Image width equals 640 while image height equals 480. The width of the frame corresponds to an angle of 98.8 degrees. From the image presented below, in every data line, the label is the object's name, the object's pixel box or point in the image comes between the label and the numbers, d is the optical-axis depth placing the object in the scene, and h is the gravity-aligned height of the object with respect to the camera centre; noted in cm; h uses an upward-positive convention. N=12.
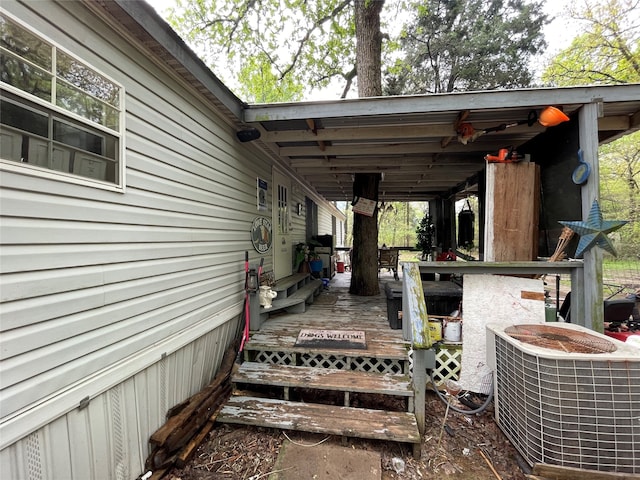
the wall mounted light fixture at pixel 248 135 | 346 +136
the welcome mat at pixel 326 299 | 498 -110
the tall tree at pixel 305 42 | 560 +593
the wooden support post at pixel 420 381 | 246 -125
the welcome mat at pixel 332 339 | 306 -113
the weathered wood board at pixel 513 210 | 325 +39
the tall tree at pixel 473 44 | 981 +742
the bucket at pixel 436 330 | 322 -104
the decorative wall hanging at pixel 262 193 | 435 +79
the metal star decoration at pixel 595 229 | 258 +13
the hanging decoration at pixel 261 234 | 421 +11
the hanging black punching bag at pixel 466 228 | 616 +33
